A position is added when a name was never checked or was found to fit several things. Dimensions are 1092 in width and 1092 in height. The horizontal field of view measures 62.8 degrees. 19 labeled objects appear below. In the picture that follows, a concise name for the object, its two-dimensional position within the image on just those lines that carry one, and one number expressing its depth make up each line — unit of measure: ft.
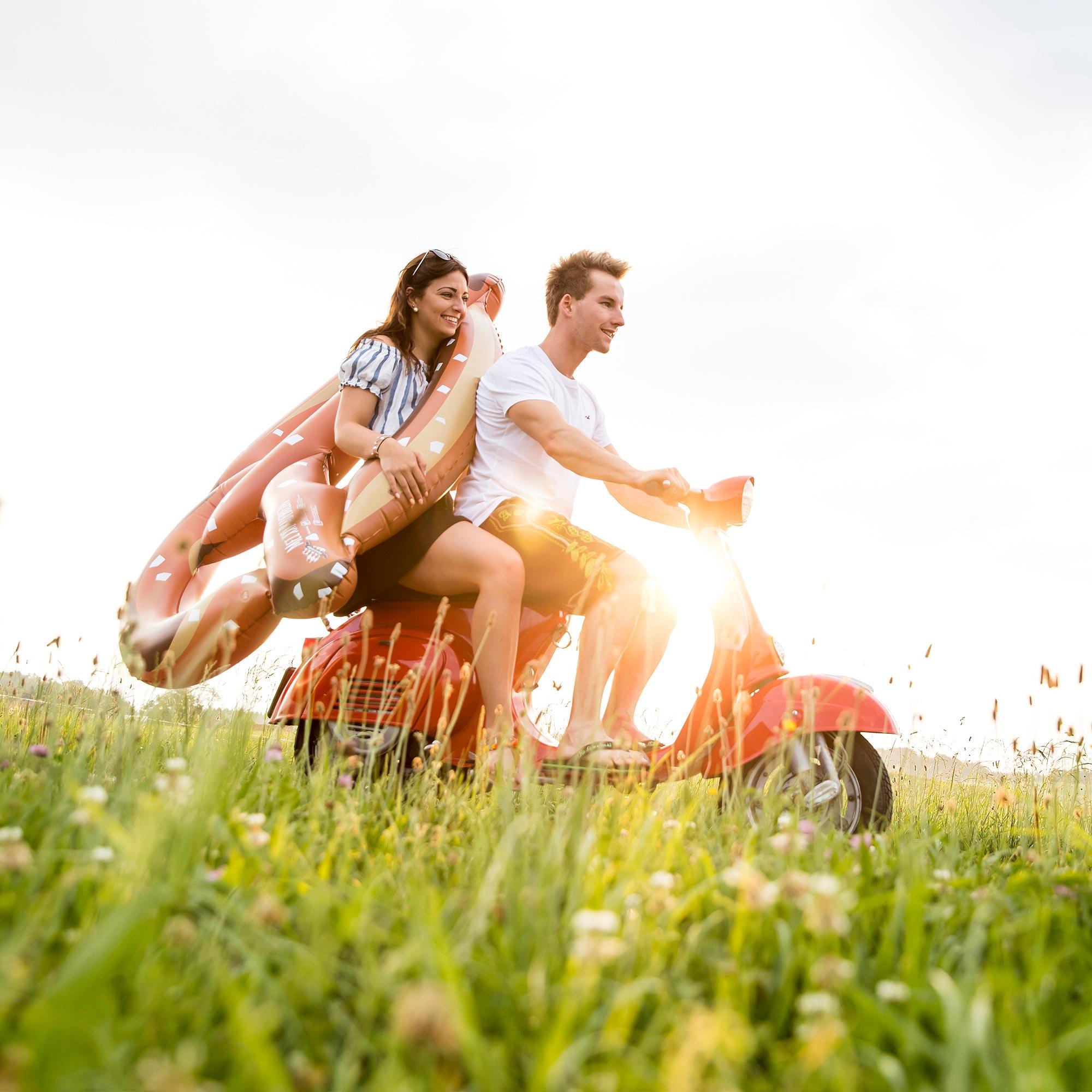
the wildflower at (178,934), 3.67
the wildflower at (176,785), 4.79
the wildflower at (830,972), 3.21
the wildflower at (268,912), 3.85
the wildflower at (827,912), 3.24
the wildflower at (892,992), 3.64
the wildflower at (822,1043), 2.58
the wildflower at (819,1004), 3.06
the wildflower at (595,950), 3.04
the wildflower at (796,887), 3.97
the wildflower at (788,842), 4.95
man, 9.85
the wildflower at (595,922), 3.20
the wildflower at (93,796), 4.11
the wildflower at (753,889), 3.81
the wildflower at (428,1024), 2.50
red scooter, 8.69
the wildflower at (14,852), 3.93
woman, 9.91
